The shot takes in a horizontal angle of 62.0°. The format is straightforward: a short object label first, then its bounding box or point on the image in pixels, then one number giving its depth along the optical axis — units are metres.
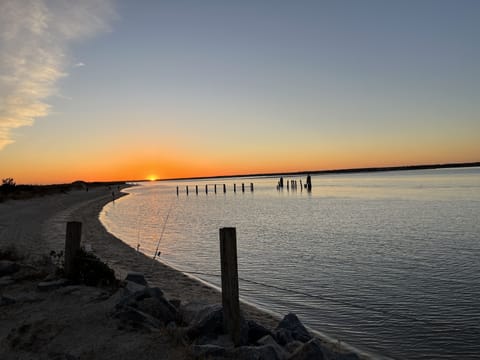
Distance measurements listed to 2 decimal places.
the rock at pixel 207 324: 6.18
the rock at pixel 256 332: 6.78
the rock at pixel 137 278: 8.88
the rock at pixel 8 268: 9.89
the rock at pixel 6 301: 7.86
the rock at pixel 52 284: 8.48
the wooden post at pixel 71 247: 8.91
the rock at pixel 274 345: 5.54
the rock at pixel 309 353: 5.32
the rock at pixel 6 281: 9.14
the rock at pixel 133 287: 7.41
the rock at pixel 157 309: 6.87
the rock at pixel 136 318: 6.43
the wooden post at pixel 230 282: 6.21
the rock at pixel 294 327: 7.14
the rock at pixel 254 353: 5.28
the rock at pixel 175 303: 7.98
